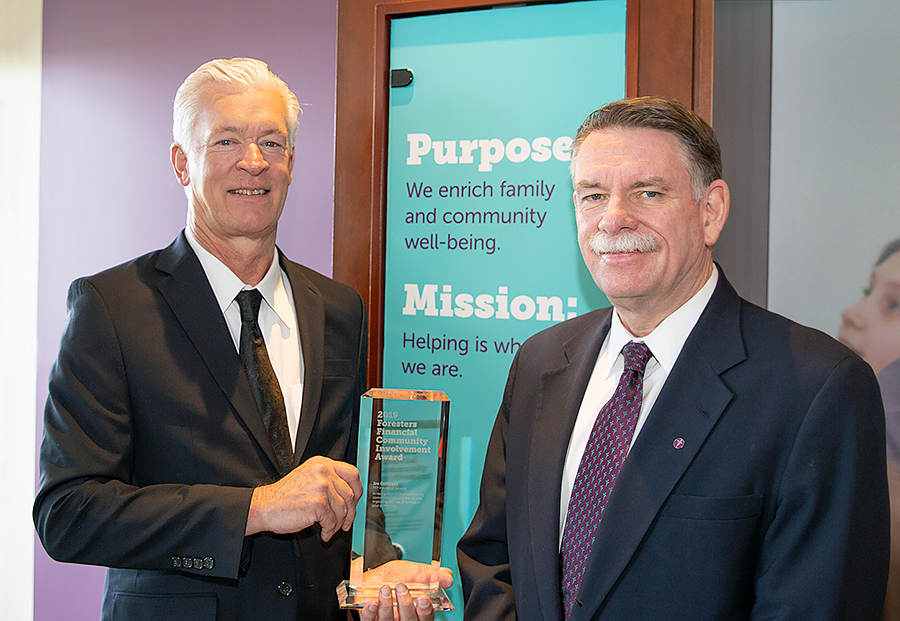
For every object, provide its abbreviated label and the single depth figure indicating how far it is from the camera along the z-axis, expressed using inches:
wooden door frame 85.3
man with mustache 47.9
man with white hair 57.3
